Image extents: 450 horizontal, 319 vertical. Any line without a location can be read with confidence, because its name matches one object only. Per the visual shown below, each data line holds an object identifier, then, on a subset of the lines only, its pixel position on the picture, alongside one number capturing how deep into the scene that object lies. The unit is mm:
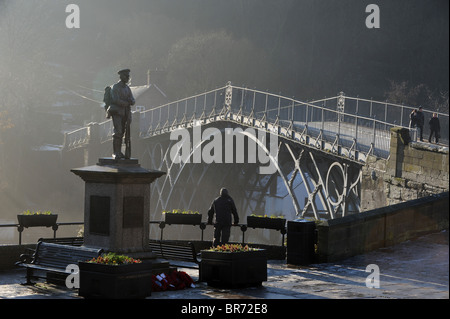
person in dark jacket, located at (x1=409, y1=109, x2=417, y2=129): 33309
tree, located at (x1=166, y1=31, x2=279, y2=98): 80938
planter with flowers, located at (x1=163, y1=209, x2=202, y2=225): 20984
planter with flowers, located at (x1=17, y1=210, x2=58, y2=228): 19469
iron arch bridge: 34688
